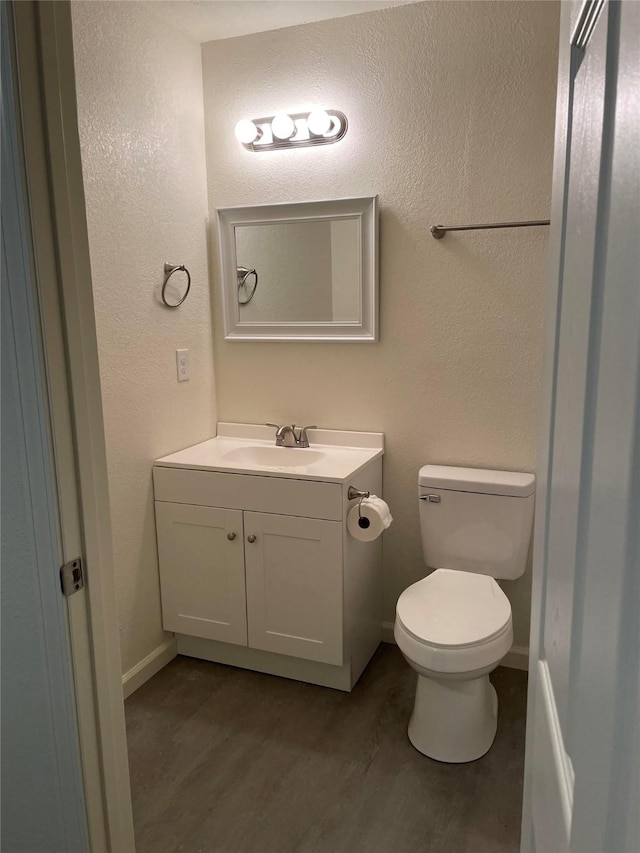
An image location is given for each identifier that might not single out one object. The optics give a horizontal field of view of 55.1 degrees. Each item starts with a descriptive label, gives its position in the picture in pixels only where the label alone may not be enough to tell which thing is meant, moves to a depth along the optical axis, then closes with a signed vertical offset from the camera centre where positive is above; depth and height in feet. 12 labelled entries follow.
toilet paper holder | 7.24 -2.14
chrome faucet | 8.61 -1.71
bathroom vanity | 7.25 -3.04
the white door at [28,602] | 3.01 -1.52
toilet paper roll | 7.15 -2.41
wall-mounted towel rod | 7.10 +0.98
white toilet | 6.15 -3.17
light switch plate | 8.27 -0.67
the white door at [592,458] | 1.37 -0.41
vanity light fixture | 7.80 +2.33
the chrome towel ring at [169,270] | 7.83 +0.55
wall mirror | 8.07 +0.56
